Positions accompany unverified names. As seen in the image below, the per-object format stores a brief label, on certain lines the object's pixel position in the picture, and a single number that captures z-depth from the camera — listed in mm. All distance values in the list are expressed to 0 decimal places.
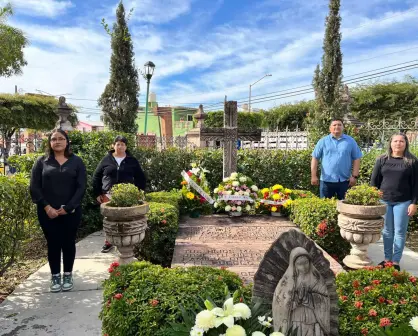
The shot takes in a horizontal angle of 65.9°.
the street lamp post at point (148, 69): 10977
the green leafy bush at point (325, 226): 4469
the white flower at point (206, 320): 1662
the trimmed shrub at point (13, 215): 3344
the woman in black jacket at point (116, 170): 4523
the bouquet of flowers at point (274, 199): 6125
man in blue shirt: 4797
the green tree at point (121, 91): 10234
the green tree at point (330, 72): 11969
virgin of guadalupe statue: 1807
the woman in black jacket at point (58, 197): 3459
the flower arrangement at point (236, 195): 6133
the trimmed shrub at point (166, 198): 5613
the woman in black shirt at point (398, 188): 3951
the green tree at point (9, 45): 11508
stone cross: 6684
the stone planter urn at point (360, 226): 3771
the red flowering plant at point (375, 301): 2074
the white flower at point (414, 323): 1754
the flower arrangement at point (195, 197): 6216
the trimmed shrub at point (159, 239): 4383
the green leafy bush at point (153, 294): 2031
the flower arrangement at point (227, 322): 1656
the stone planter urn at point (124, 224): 3434
